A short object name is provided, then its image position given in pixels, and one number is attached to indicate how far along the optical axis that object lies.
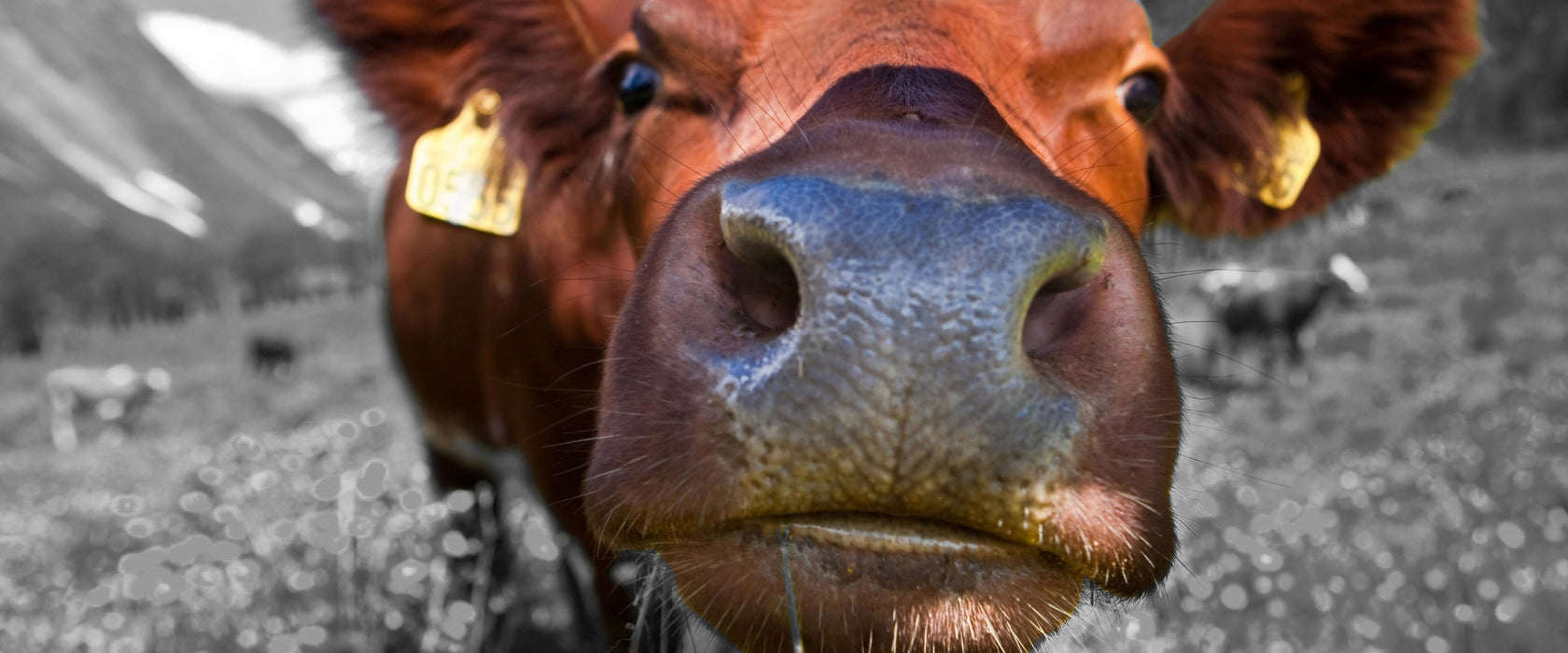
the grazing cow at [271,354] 22.89
